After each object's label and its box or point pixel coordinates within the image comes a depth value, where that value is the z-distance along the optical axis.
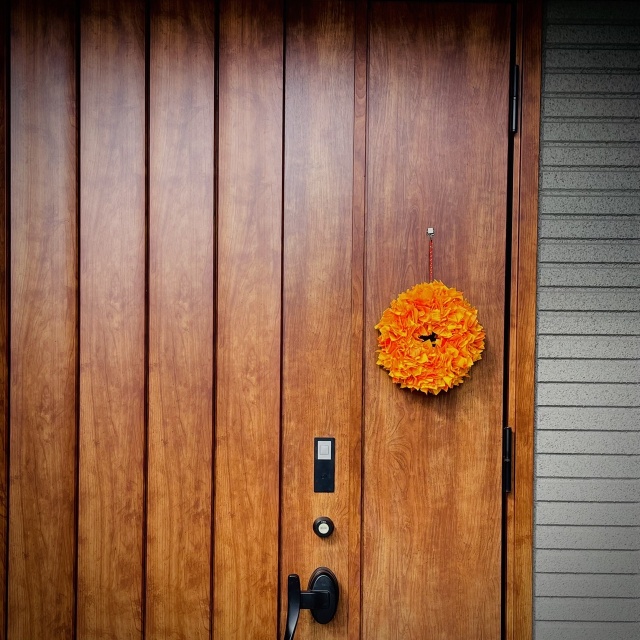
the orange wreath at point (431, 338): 1.25
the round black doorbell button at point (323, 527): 1.31
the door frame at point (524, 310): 1.29
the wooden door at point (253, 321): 1.31
